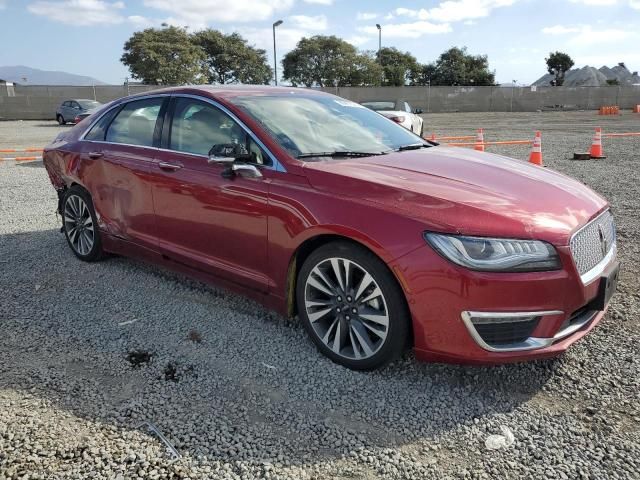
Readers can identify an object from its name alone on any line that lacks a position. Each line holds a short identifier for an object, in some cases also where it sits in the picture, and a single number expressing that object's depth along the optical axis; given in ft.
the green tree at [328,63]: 233.76
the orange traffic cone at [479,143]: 44.34
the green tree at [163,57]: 177.78
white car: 44.47
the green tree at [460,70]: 250.78
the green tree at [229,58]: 227.40
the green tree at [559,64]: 270.05
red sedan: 8.80
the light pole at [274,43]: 137.90
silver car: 88.74
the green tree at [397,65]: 254.27
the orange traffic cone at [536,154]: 36.31
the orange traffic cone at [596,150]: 39.58
